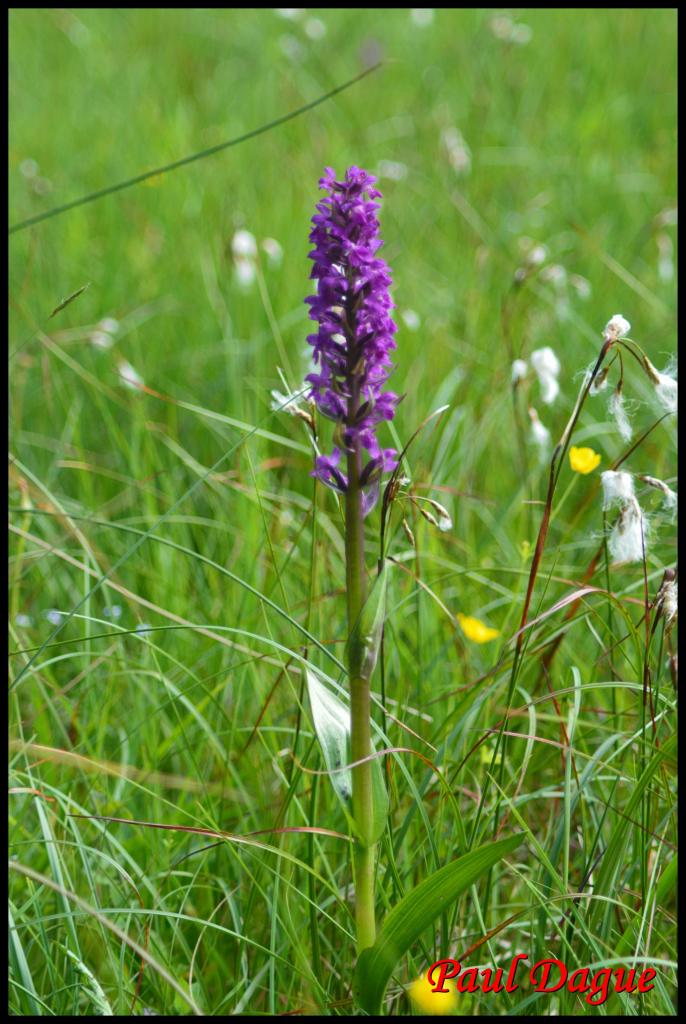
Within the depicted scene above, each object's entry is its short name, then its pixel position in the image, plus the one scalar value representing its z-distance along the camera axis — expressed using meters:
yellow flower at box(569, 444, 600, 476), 1.54
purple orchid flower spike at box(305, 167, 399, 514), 1.30
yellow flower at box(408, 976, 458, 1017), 1.34
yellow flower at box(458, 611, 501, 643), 1.52
